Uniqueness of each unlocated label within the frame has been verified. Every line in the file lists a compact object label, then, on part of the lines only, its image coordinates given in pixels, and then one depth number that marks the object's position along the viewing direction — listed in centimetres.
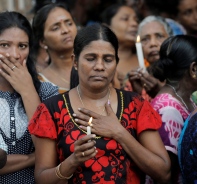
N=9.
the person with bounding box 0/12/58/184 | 718
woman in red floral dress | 655
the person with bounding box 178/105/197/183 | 654
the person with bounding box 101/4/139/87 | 1219
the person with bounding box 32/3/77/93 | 992
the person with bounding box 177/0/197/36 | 1337
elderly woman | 940
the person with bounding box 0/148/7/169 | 627
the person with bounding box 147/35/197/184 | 765
